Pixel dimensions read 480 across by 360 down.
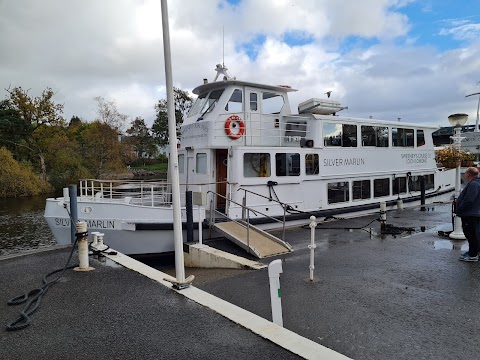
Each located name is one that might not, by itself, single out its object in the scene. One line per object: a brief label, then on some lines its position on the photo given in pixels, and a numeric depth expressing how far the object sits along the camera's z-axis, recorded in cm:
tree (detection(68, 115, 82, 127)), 7819
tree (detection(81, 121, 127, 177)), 3900
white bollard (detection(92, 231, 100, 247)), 765
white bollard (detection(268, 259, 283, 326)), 432
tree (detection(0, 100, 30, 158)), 3962
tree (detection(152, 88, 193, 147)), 4325
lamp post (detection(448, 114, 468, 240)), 910
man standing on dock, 680
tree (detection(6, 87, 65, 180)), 4153
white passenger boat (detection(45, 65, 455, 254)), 920
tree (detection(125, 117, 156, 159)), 5244
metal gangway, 856
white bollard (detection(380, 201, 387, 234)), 1070
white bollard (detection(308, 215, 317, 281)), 629
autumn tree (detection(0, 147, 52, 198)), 3275
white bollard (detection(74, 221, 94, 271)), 643
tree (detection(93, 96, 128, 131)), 4203
